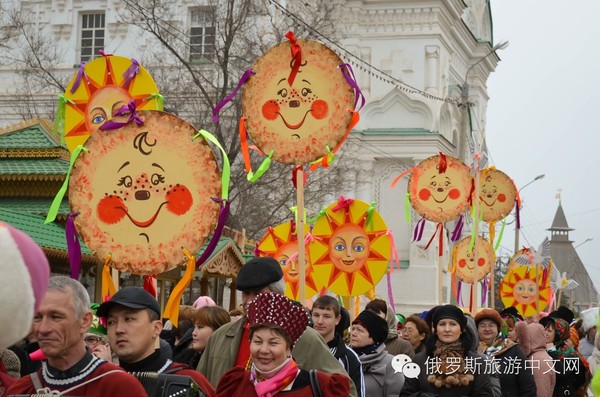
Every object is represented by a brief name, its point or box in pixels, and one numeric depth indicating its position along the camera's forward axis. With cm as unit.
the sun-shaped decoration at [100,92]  923
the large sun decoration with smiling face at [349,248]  1277
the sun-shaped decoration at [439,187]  1659
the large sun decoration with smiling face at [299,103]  905
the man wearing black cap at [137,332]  491
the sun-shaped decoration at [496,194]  2059
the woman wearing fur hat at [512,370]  913
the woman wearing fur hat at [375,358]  838
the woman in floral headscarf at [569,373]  1122
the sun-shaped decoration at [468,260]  2477
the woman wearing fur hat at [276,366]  518
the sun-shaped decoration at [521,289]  2338
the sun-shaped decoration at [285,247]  1549
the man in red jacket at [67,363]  406
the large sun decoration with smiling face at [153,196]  621
